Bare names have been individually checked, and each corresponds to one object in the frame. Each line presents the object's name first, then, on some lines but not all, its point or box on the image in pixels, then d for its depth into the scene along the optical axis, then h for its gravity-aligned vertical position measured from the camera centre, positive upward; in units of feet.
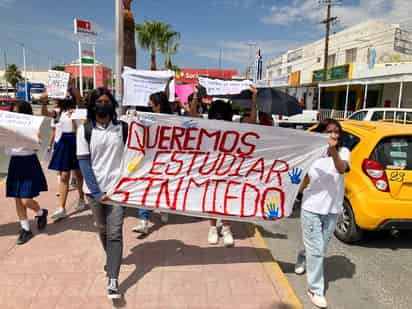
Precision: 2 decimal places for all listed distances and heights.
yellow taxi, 12.67 -2.71
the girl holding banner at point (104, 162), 9.28 -1.61
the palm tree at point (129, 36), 36.36 +8.08
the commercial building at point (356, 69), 65.05 +11.20
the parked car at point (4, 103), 56.39 +0.06
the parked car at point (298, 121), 43.74 -1.27
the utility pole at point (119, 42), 22.36 +4.49
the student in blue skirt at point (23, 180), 12.58 -2.97
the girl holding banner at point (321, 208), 9.55 -2.80
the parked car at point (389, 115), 35.96 +0.00
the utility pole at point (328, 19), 92.59 +26.82
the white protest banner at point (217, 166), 10.91 -1.94
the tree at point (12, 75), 227.40 +19.99
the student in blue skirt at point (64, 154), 15.26 -2.31
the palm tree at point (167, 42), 89.04 +18.31
